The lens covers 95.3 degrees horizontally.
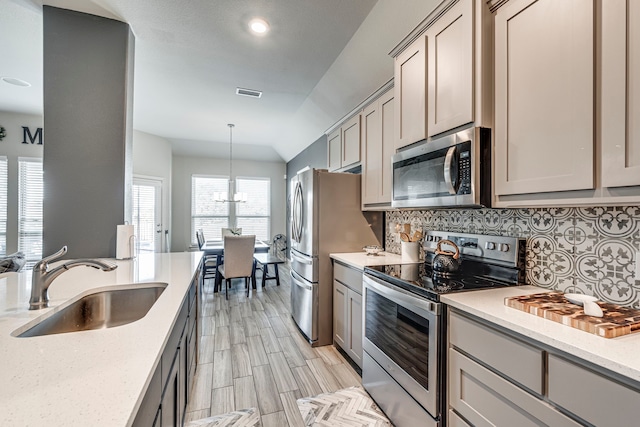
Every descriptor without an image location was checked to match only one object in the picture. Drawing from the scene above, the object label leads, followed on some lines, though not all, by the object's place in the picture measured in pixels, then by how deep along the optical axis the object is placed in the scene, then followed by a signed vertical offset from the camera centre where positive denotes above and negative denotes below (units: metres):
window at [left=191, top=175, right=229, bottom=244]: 7.03 +0.12
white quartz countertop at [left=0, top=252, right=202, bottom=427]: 0.55 -0.38
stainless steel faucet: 1.12 -0.27
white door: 5.68 -0.01
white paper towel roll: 2.19 -0.22
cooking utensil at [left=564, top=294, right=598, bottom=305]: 1.19 -0.34
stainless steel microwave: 1.50 +0.25
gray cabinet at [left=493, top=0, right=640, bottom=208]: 1.01 +0.45
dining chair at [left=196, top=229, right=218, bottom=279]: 5.15 -0.91
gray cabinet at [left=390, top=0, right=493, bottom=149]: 1.49 +0.84
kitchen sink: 1.29 -0.47
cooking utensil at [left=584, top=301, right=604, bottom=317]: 1.06 -0.35
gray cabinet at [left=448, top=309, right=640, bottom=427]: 0.83 -0.58
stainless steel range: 1.44 -0.60
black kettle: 1.78 -0.29
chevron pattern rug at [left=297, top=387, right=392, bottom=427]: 1.82 -1.30
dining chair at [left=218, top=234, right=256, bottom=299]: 4.23 -0.64
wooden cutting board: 0.97 -0.37
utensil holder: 2.38 -0.30
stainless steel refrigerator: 2.82 -0.20
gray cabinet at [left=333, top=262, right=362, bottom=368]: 2.34 -0.83
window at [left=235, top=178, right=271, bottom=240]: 7.38 +0.14
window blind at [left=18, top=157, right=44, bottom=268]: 4.68 +0.08
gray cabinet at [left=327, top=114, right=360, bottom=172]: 3.12 +0.81
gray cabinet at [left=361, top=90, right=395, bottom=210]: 2.53 +0.59
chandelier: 5.66 +0.36
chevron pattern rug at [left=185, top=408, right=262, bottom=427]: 1.78 -1.29
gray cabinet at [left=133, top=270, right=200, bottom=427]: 0.84 -0.65
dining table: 4.63 -0.64
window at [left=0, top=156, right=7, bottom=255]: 4.58 +0.11
